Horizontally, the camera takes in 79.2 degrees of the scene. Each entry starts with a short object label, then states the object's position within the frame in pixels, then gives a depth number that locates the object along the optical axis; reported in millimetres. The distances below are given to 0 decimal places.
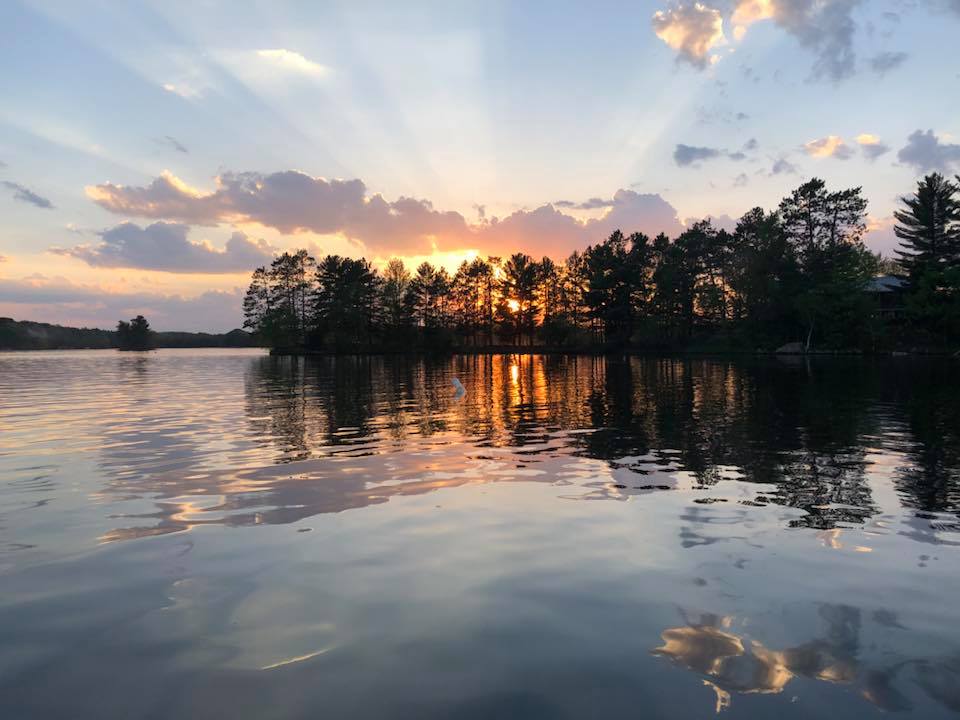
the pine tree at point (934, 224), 95812
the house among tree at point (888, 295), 101275
